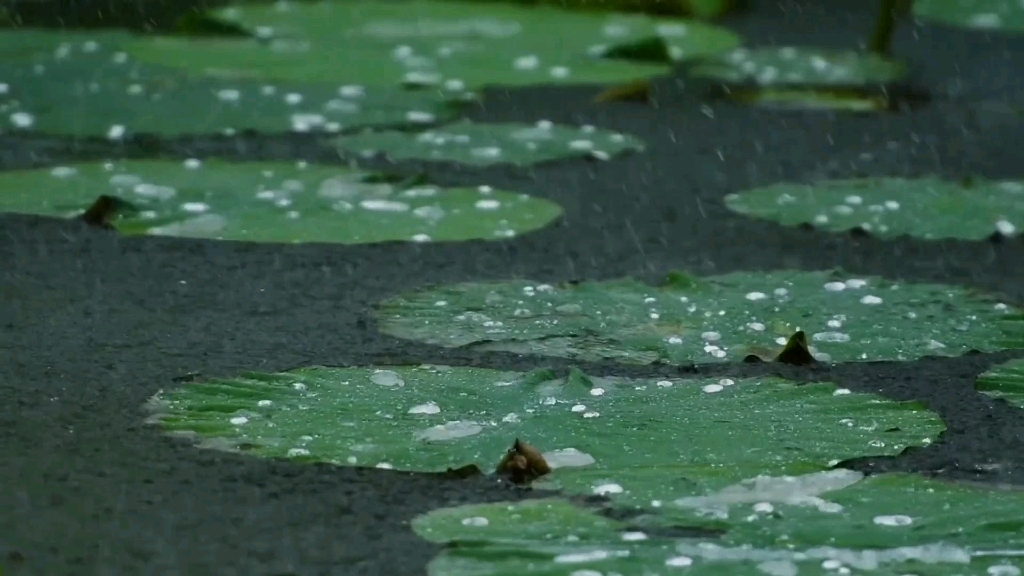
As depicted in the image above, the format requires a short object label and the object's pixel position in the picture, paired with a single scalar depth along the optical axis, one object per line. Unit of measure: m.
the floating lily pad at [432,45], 7.47
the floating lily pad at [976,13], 9.83
